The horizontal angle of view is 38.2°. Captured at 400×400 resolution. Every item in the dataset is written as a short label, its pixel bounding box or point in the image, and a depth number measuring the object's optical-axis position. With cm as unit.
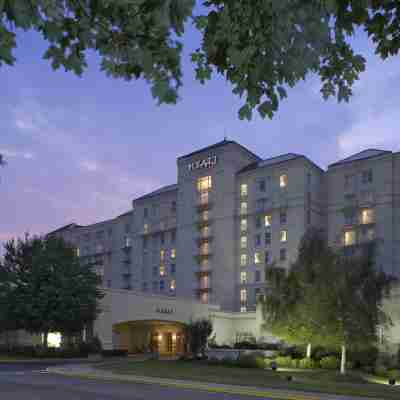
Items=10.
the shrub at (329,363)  3978
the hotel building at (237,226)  7006
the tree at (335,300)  3569
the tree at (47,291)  5122
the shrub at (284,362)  4157
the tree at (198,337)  4806
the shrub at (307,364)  4025
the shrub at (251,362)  4097
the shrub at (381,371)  3719
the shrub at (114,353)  5341
